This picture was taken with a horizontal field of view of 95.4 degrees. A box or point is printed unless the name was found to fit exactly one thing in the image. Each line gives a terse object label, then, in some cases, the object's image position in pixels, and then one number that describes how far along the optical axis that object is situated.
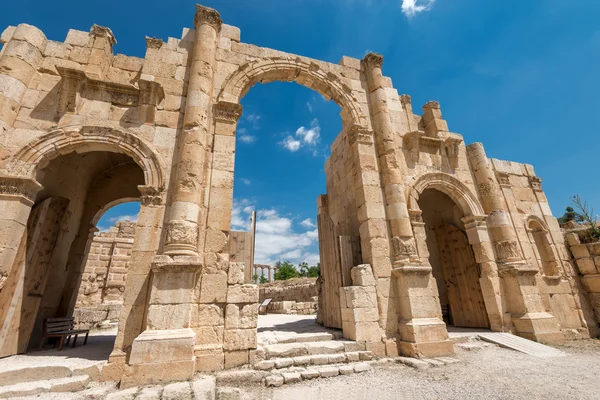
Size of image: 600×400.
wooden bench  5.43
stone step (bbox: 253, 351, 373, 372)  4.32
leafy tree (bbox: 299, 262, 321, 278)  33.32
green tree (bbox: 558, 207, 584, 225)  28.02
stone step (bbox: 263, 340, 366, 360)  4.61
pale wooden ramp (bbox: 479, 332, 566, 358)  5.19
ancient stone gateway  4.43
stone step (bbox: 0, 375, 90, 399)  3.30
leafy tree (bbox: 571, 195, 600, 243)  8.03
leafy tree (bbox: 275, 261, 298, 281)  30.00
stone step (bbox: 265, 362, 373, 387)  3.87
